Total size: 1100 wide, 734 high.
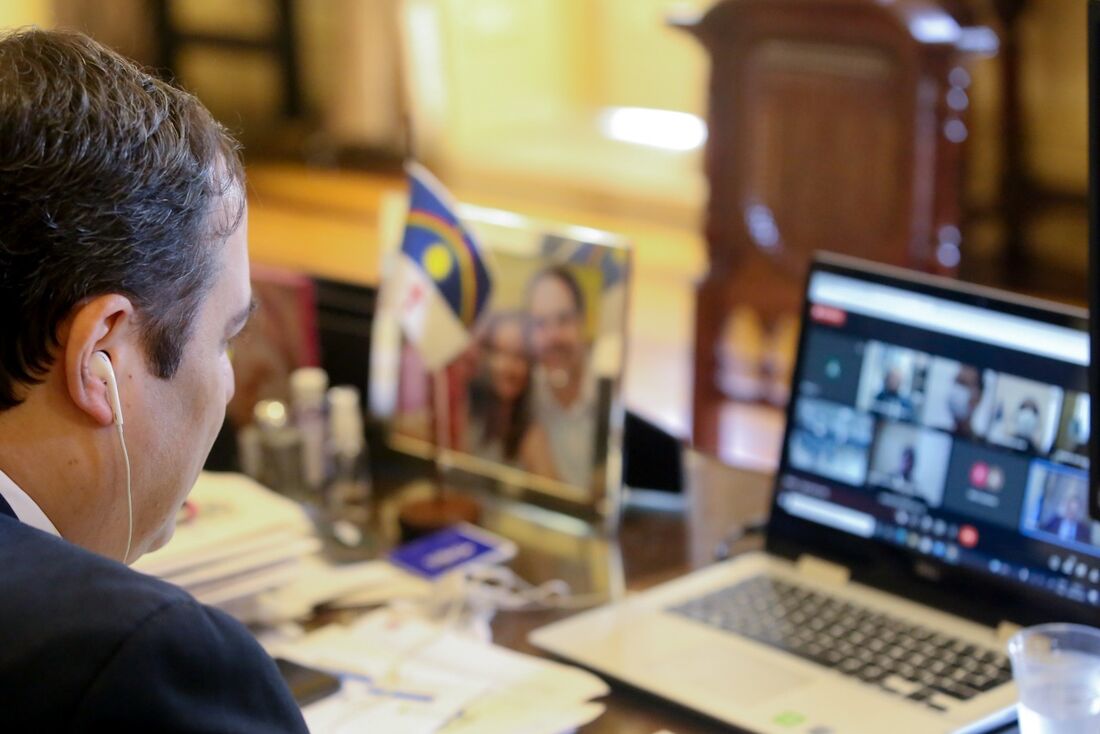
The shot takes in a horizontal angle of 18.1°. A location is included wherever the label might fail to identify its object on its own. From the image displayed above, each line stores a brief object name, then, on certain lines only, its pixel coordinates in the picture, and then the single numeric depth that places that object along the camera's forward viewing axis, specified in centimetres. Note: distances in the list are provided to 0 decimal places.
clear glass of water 202
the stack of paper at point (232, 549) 227
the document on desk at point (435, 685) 213
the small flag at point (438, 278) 244
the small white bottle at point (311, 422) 251
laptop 215
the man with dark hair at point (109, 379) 177
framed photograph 242
